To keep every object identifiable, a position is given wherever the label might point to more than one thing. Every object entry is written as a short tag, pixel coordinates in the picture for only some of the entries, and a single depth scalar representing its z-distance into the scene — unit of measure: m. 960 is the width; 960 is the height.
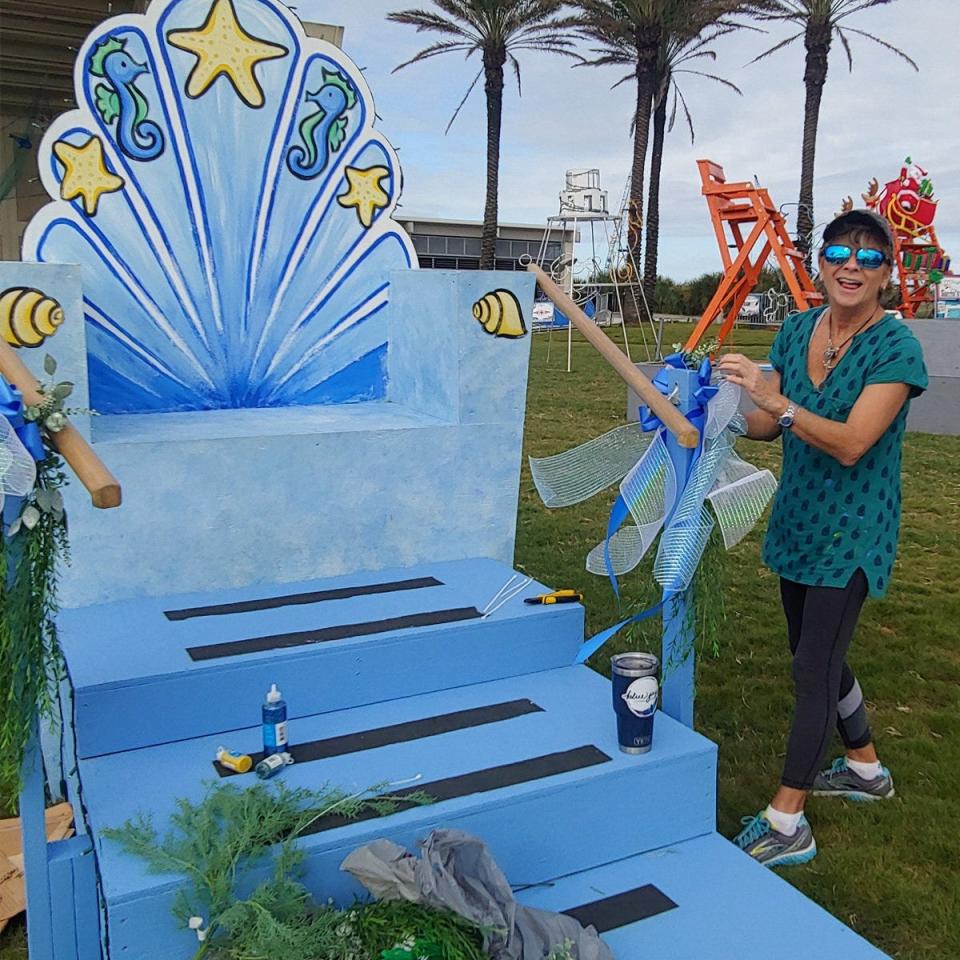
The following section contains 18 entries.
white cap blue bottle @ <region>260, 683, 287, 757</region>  2.44
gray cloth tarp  1.89
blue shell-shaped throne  3.31
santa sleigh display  12.69
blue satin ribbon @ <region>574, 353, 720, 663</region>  2.63
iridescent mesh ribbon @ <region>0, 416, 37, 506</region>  1.86
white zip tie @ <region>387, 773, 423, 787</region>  2.34
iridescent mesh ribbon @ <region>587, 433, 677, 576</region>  2.72
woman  2.49
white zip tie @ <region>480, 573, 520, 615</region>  3.15
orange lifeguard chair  10.76
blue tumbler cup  2.46
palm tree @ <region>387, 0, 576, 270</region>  19.88
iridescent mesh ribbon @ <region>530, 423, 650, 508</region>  2.82
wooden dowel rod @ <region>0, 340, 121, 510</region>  1.89
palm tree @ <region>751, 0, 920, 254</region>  19.23
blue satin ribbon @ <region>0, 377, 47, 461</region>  1.89
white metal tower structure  15.61
